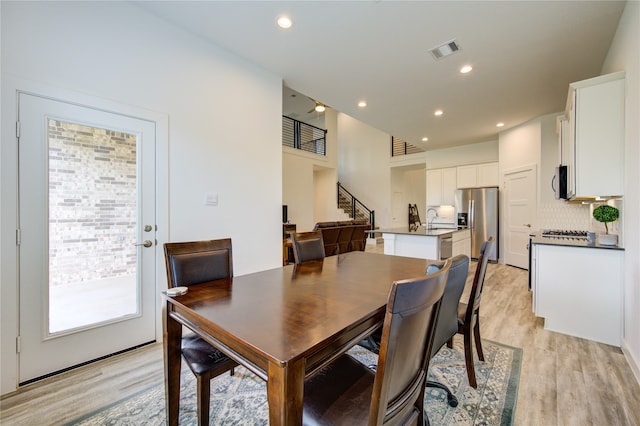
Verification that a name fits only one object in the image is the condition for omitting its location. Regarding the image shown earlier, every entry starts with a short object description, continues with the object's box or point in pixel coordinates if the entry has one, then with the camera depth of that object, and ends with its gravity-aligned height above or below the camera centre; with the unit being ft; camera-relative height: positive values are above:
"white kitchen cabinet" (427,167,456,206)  23.20 +2.29
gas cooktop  10.97 -0.97
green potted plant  7.80 -0.14
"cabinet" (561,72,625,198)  7.59 +2.23
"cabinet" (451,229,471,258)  14.84 -1.84
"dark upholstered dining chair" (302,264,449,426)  2.54 -1.99
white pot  8.09 -0.84
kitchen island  12.19 -1.50
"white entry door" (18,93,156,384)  6.09 -0.56
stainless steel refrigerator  19.69 -0.21
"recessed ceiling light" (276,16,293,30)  7.89 +5.73
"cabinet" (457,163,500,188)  20.86 +2.97
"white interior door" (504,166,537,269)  17.04 +0.00
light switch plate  9.08 +0.45
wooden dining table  2.63 -1.41
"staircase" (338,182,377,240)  33.25 +0.66
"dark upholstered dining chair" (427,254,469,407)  4.36 -1.76
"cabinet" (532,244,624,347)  7.87 -2.48
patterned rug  5.04 -3.91
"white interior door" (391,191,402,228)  32.18 +0.14
